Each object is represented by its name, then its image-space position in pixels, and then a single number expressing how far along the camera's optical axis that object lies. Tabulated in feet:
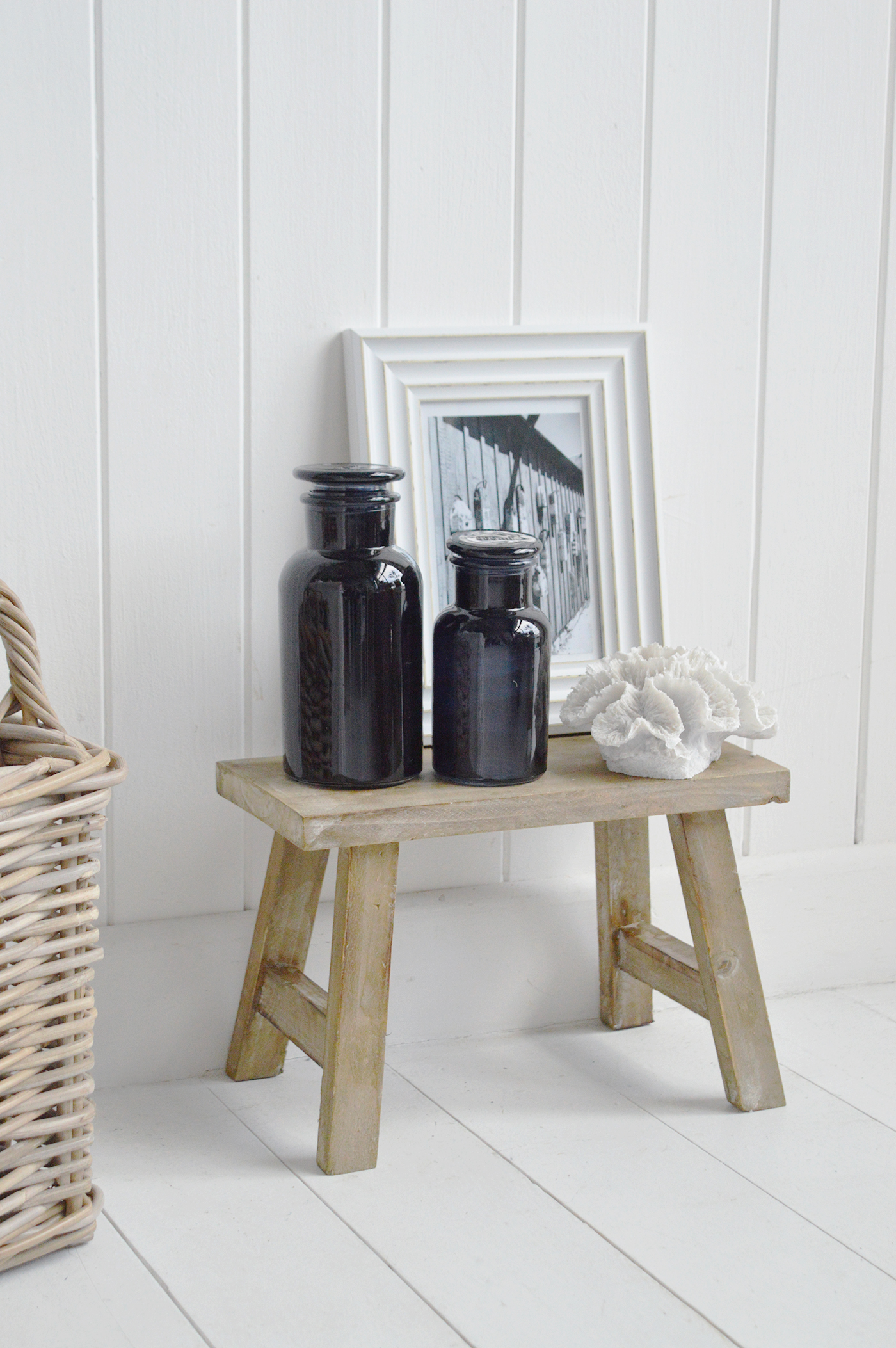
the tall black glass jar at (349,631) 5.65
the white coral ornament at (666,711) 5.77
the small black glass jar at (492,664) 5.71
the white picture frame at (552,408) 6.00
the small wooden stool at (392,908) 5.63
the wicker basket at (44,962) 5.25
